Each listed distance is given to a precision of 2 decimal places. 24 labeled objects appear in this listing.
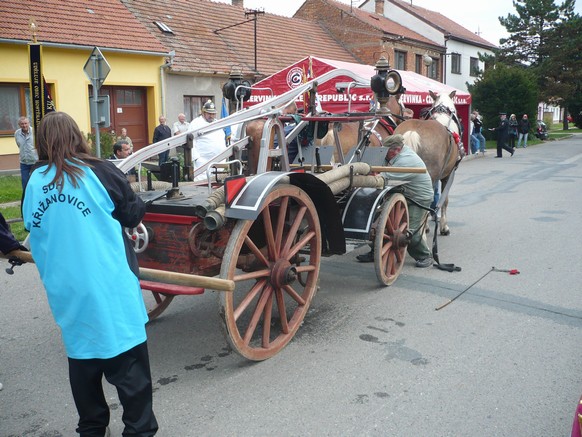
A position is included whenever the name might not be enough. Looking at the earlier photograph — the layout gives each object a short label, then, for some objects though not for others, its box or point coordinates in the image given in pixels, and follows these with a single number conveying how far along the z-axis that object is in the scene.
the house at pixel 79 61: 14.86
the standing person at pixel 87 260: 2.69
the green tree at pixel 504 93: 29.64
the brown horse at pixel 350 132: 5.07
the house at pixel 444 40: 36.53
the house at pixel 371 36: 30.38
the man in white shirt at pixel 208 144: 8.16
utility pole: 20.74
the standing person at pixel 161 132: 14.96
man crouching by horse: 6.42
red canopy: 14.19
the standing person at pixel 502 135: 23.30
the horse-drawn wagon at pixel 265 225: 3.85
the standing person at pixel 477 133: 24.32
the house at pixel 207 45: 19.28
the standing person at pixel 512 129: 26.79
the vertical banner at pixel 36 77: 9.09
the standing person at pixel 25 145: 11.05
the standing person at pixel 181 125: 14.51
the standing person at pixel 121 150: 7.88
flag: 10.01
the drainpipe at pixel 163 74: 18.41
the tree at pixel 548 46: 39.12
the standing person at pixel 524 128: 28.45
